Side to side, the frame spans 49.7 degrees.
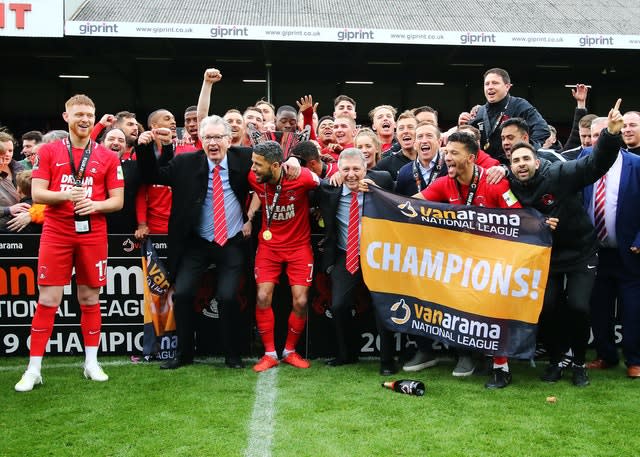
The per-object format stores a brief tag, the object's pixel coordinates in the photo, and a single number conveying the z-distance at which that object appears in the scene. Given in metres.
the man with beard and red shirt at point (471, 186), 5.01
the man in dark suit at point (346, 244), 5.39
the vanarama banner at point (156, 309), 5.63
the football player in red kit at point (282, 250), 5.54
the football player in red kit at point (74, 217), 4.95
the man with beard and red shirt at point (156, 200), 5.66
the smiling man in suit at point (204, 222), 5.45
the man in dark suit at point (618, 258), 5.29
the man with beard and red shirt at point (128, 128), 6.36
